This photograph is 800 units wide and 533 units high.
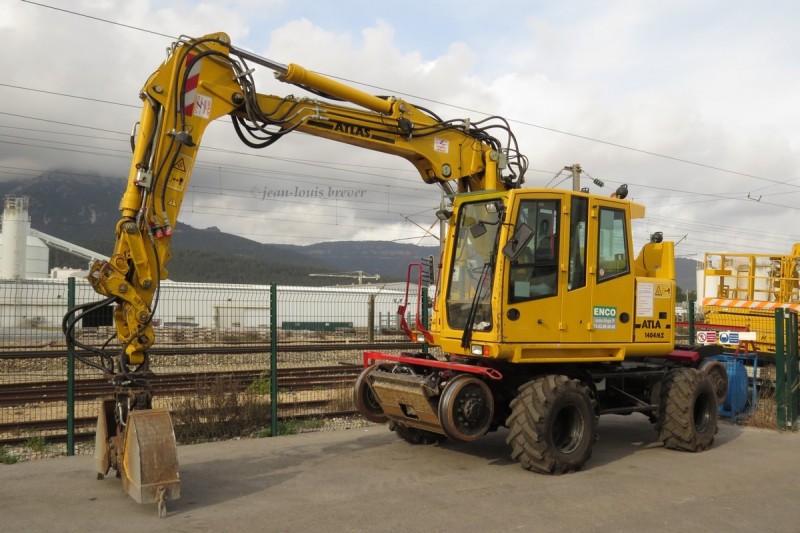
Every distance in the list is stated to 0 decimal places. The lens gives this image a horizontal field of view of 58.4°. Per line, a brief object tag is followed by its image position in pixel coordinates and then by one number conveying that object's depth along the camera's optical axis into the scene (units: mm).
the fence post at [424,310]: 11147
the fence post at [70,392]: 8492
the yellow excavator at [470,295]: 6652
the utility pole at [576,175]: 10912
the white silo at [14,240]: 47681
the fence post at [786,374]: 10562
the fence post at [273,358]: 9914
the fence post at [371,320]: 14156
